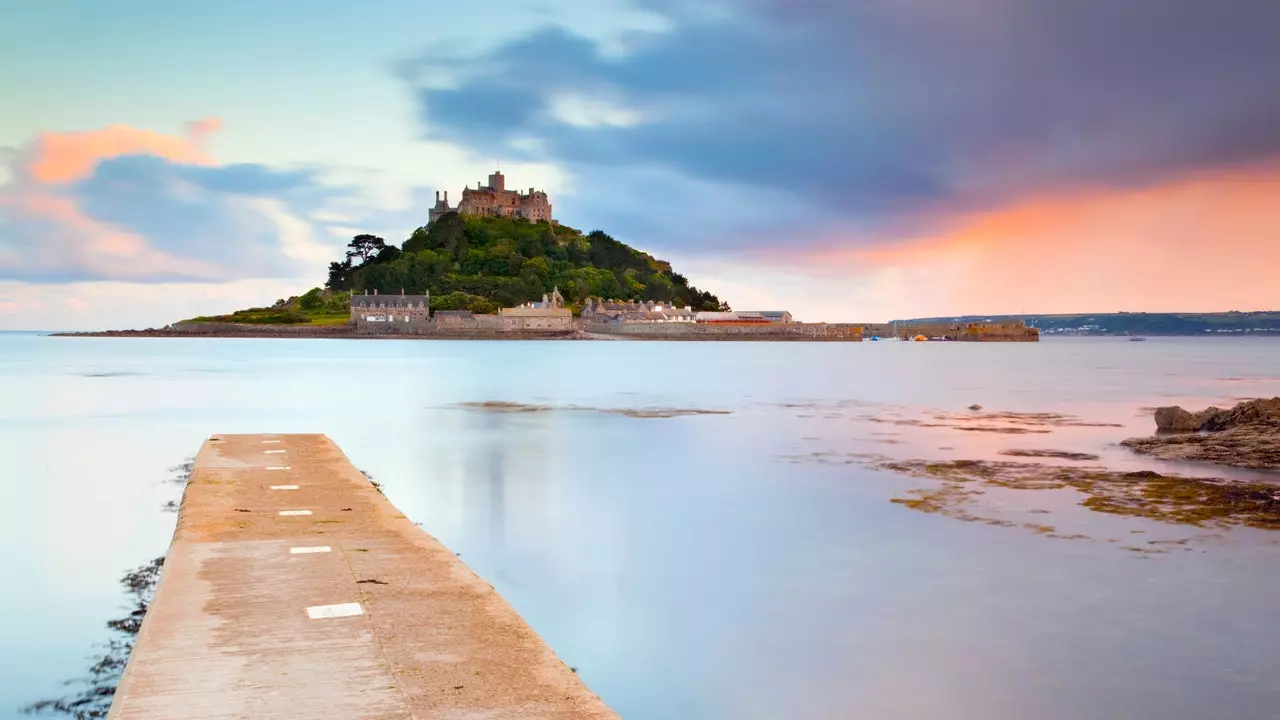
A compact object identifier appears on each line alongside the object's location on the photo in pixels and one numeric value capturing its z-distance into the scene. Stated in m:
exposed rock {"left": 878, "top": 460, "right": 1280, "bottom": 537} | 12.96
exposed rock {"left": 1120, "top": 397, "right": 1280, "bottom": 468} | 18.02
